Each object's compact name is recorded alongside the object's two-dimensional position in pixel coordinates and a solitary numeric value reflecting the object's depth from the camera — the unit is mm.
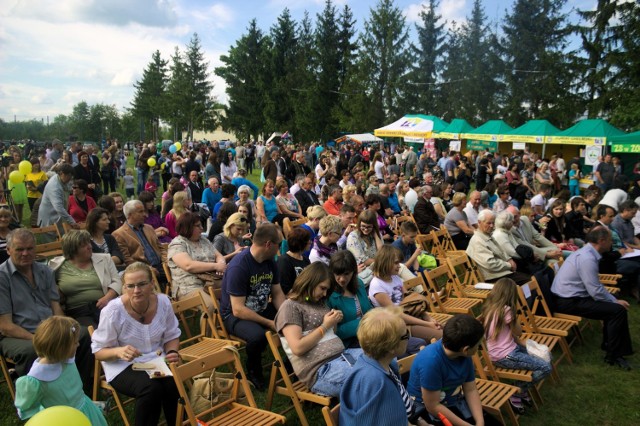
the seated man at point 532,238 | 7297
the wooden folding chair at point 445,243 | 7761
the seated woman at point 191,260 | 5105
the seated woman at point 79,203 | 7227
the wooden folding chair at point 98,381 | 3549
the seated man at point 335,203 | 8484
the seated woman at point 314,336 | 3416
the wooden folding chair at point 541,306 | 5367
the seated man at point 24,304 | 3781
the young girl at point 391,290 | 4504
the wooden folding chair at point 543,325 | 4969
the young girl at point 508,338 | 4148
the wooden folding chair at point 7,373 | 3887
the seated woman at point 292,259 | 4781
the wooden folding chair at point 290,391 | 3418
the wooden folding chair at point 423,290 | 5096
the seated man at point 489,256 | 6270
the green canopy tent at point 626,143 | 16281
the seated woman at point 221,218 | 6723
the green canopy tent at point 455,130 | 25266
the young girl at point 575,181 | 15844
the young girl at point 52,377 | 2740
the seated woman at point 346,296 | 3941
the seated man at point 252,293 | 4281
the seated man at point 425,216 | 8672
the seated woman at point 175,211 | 7145
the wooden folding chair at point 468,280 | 5977
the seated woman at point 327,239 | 5406
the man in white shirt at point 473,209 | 8694
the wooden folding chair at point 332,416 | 2850
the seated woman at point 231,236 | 5758
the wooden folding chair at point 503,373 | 4047
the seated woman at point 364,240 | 5859
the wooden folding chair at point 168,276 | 5409
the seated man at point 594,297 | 5117
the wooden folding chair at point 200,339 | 4078
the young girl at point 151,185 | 10472
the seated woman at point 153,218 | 6895
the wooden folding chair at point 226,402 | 3156
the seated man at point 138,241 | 5735
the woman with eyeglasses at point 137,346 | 3307
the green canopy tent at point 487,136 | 23711
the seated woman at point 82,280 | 4367
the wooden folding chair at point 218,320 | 4471
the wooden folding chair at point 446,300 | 5410
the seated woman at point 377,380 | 2658
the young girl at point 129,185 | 13594
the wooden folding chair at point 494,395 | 3504
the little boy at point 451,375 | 3123
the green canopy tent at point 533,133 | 21625
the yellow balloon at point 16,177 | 9406
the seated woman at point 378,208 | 7965
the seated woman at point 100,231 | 5277
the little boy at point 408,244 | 6398
